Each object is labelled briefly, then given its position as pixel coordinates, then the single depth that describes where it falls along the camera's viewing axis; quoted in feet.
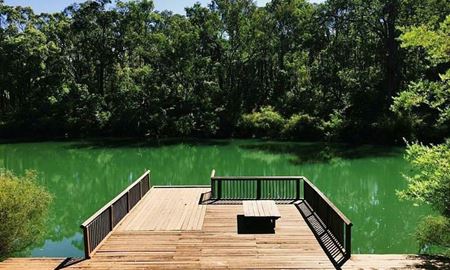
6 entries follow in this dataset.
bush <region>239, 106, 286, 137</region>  132.05
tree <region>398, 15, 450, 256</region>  26.23
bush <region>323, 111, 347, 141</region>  121.08
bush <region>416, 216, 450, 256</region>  30.86
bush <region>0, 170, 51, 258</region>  29.78
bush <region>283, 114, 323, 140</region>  126.11
